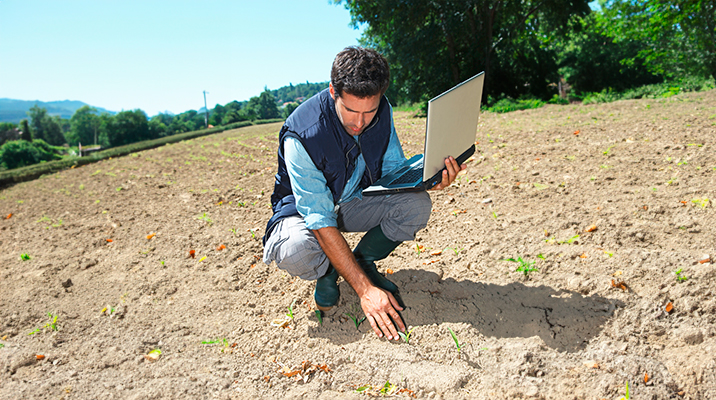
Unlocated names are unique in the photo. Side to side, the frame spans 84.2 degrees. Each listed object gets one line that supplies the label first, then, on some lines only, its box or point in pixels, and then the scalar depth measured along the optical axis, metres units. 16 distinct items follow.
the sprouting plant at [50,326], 2.35
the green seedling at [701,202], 2.58
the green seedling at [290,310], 2.20
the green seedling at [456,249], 2.61
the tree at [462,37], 11.93
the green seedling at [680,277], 1.95
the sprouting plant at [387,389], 1.63
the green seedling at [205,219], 3.77
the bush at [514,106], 10.09
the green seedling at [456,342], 1.79
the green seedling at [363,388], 1.66
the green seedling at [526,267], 2.28
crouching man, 1.77
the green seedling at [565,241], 2.50
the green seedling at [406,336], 1.87
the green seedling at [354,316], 2.03
